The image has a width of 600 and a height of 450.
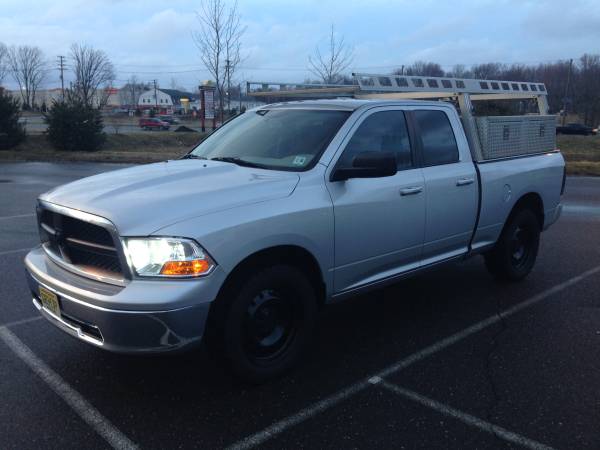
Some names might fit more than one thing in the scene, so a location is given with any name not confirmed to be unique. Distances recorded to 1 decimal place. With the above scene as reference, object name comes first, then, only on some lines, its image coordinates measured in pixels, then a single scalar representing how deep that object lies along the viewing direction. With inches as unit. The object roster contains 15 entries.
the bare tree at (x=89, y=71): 2133.4
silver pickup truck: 119.6
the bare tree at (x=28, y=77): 4114.2
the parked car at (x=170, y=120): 2622.8
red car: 2112.5
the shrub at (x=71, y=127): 962.1
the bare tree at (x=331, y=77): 876.3
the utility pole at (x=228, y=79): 894.4
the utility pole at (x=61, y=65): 3662.2
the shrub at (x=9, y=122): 923.4
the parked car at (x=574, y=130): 2071.9
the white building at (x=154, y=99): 5081.2
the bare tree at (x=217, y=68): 871.7
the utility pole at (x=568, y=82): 2792.8
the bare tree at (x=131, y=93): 4503.0
